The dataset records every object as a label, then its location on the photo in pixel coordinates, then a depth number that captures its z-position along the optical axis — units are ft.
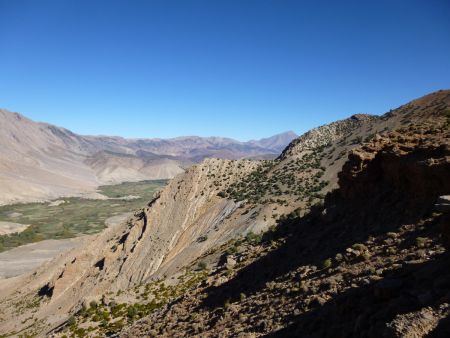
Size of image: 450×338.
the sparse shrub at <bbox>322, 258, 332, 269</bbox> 46.97
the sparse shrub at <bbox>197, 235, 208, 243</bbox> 126.14
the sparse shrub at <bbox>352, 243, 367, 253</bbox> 46.11
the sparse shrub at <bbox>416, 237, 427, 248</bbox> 39.88
